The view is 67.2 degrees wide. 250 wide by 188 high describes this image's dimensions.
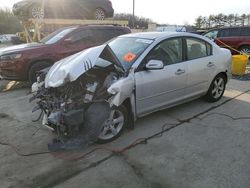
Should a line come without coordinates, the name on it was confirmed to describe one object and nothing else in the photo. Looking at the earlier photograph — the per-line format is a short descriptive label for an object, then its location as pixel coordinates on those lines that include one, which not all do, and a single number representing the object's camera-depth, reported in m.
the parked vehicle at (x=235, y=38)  8.95
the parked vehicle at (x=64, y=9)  7.97
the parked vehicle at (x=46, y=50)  5.13
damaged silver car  2.69
